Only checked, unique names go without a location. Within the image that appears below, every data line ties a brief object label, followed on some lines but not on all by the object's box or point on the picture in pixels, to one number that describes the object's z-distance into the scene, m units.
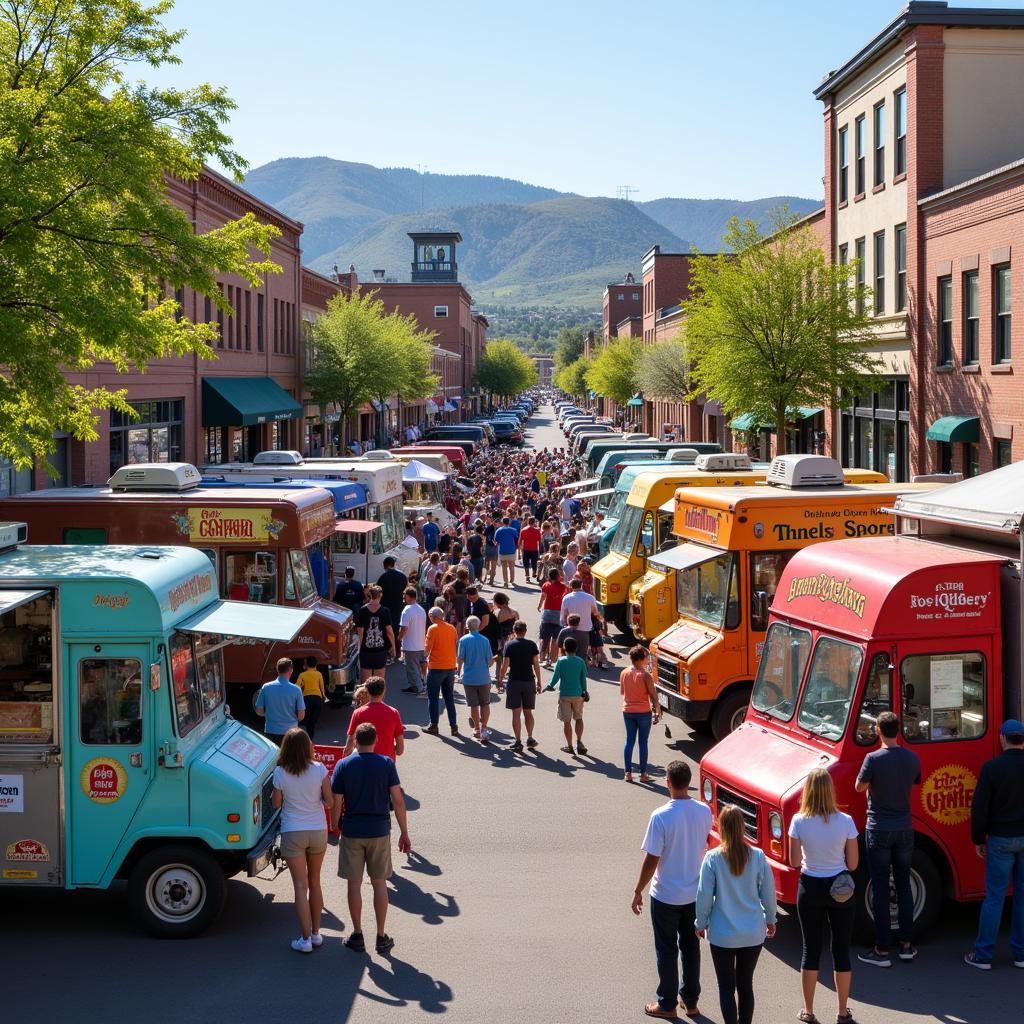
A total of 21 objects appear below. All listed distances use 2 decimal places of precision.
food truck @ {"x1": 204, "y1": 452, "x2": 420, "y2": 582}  22.91
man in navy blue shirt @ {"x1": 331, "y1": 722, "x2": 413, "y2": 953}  8.96
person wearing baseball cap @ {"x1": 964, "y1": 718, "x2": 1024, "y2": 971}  8.66
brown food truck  16.52
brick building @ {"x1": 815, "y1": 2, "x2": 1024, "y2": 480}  29.73
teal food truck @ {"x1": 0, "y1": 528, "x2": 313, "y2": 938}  9.27
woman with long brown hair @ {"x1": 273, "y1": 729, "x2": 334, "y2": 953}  9.00
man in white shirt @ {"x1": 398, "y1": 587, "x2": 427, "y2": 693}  17.28
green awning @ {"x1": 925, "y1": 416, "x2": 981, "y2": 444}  26.31
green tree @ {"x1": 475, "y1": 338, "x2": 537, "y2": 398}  134.75
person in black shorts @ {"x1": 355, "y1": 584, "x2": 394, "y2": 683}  16.55
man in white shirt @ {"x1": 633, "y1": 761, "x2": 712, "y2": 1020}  7.80
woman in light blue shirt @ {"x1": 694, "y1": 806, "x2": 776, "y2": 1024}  7.18
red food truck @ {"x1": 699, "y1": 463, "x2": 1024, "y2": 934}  9.23
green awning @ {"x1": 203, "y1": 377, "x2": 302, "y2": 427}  34.72
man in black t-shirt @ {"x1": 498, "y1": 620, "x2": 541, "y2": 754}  15.05
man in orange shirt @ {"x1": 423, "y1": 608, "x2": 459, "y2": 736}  15.63
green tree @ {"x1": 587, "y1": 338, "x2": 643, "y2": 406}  85.44
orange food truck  14.52
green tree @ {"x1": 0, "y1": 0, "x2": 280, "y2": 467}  13.36
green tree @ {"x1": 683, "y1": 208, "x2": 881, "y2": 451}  31.75
